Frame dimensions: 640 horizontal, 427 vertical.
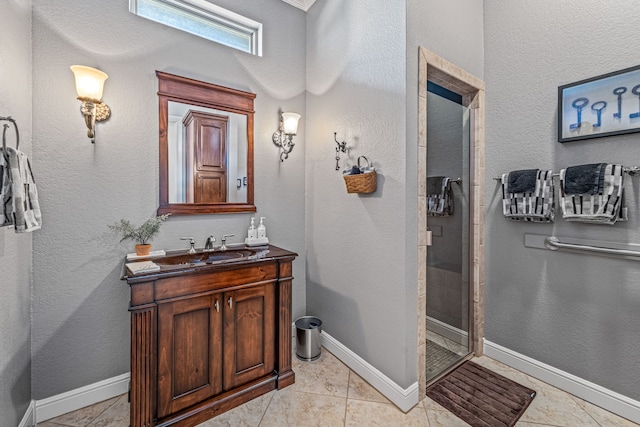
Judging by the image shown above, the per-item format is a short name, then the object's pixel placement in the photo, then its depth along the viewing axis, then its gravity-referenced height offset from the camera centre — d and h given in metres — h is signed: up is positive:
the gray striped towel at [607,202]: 1.59 +0.06
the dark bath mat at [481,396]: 1.66 -1.21
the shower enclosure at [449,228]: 2.30 -0.13
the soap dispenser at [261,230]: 2.33 -0.15
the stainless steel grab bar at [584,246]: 1.62 -0.21
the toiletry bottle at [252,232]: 2.30 -0.17
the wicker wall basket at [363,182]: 1.86 +0.21
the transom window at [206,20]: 2.07 +1.54
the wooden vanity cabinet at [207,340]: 1.47 -0.78
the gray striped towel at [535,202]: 1.88 +0.07
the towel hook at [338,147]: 2.21 +0.52
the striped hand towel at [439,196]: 2.36 +0.14
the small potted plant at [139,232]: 1.82 -0.13
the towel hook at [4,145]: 1.10 +0.26
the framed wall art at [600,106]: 1.59 +0.66
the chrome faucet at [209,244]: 2.02 -0.24
